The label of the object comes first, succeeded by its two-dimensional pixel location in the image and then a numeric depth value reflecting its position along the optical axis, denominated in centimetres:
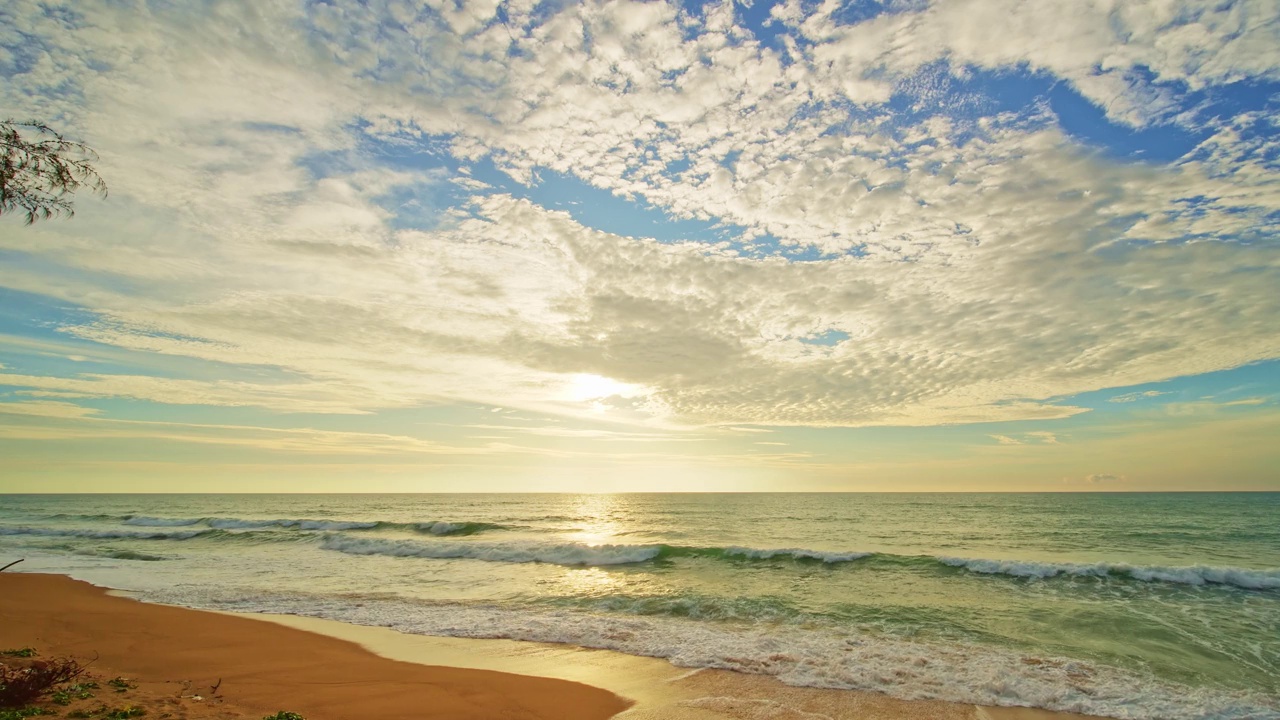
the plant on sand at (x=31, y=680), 669
